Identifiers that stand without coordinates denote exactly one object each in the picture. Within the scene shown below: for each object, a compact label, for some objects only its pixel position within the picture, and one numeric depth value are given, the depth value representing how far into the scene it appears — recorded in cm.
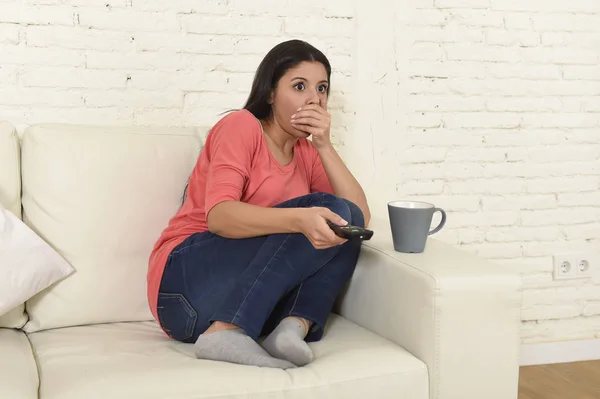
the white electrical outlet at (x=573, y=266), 281
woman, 161
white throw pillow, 172
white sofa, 144
